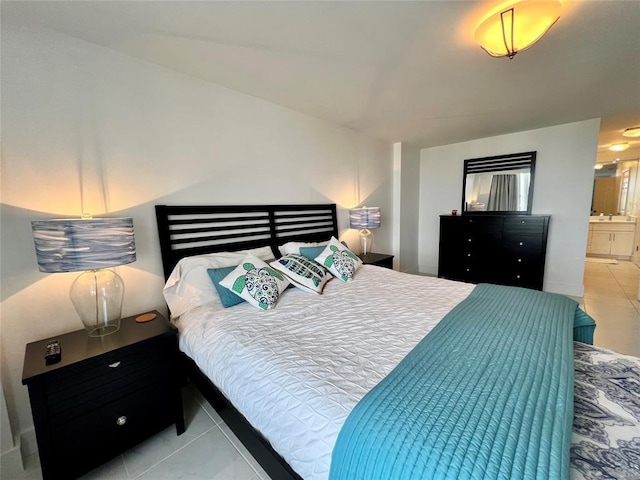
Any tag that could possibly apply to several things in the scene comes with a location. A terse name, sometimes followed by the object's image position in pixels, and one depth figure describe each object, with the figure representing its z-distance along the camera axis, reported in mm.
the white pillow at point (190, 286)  1891
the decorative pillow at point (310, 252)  2613
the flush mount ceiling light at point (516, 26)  1359
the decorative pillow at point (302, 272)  2180
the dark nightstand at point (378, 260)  3334
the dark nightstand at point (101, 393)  1212
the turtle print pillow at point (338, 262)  2500
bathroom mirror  5590
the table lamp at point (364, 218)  3406
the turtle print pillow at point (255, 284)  1848
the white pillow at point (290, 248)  2656
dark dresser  3750
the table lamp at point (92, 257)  1278
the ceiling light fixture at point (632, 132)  3750
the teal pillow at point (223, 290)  1874
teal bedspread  700
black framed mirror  3969
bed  911
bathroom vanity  5602
